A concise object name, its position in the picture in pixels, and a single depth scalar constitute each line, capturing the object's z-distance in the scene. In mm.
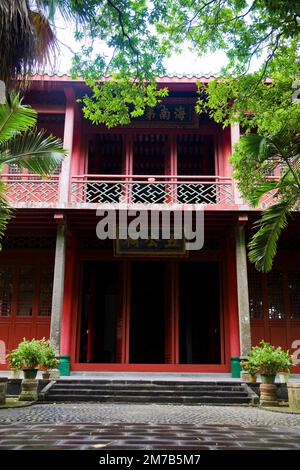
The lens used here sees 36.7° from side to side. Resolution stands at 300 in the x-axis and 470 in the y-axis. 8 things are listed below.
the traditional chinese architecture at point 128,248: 10211
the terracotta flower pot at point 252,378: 8779
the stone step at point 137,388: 8414
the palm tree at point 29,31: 3961
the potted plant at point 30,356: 8203
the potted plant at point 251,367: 8374
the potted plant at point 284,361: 7898
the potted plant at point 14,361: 8227
